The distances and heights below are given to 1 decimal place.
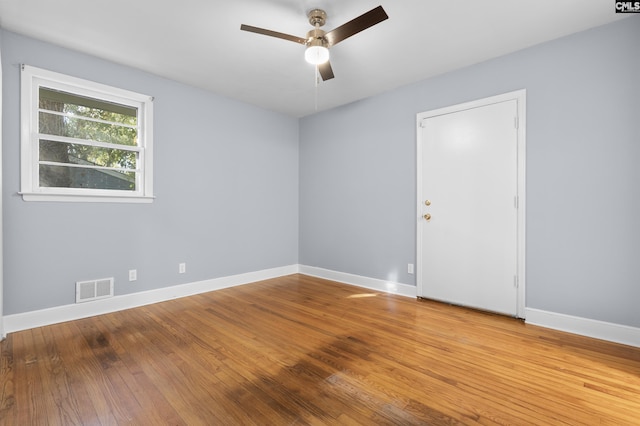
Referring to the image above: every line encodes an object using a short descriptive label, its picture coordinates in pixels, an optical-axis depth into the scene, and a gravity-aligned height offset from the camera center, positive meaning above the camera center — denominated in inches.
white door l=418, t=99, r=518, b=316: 117.7 +1.7
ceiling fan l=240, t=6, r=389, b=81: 81.9 +52.9
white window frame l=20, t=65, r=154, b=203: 104.7 +29.3
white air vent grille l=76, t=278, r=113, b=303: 115.2 -32.1
